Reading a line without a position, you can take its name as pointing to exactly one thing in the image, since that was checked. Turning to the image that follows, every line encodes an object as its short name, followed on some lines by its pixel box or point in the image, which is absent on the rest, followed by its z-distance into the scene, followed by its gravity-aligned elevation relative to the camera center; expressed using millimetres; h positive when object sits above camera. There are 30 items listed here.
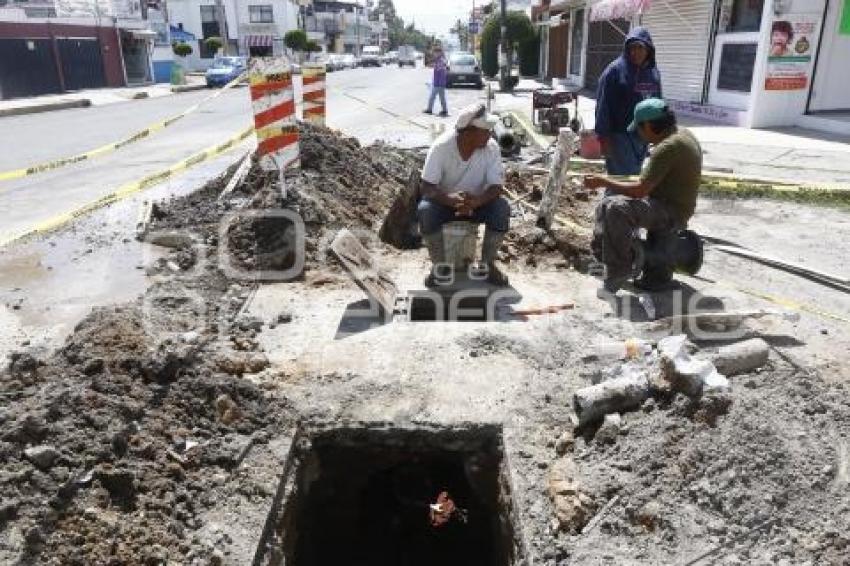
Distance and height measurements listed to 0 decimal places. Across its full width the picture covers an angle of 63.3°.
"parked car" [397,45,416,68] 66056 -2031
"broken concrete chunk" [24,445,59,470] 3068 -1755
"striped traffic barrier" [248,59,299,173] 6543 -667
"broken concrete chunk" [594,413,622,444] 3494 -1901
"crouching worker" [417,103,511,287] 5242 -1111
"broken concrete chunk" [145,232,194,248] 6640 -1869
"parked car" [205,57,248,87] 33844 -1585
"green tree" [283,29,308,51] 58125 -301
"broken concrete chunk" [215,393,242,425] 3742 -1919
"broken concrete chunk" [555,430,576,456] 3568 -2006
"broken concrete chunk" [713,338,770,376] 3787 -1693
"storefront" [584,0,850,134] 13117 -553
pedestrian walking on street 18438 -1070
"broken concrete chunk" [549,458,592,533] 3170 -2056
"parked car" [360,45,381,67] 65562 -2099
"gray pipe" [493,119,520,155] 8564 -1338
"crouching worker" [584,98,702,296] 4859 -1103
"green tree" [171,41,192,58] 47219 -728
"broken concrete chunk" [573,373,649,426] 3629 -1815
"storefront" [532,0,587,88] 27688 -240
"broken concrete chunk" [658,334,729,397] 3469 -1630
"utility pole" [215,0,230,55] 39375 +680
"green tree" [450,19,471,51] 91500 +111
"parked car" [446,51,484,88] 29281 -1444
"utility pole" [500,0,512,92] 27797 -988
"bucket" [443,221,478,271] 5332 -1524
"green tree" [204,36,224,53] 55378 -472
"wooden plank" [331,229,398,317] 5016 -1676
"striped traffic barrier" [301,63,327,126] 10646 -821
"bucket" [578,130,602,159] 10695 -1641
